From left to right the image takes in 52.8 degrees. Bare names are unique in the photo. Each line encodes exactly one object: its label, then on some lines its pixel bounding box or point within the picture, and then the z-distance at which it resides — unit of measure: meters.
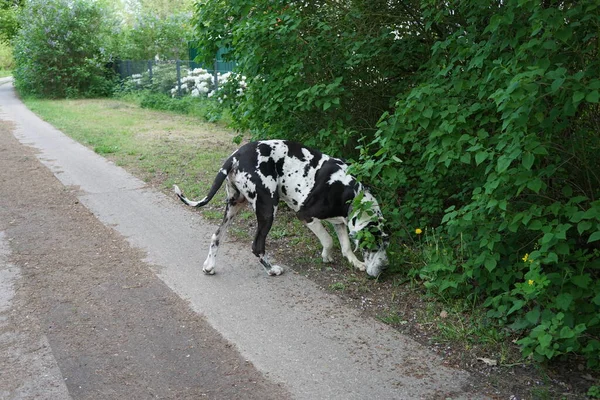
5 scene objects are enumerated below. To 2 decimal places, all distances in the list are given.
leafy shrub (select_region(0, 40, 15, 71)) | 63.78
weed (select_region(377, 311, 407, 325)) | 5.11
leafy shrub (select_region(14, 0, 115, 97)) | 27.62
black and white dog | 6.03
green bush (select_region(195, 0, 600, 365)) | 4.11
